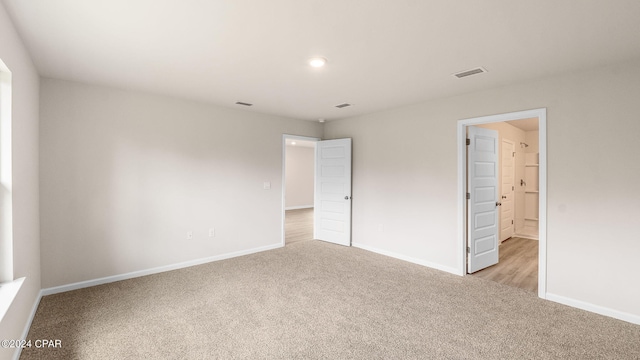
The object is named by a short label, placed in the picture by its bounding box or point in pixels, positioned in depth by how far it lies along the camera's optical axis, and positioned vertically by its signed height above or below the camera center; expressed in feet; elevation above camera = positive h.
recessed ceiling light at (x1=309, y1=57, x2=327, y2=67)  8.79 +3.70
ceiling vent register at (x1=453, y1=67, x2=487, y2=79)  9.56 +3.69
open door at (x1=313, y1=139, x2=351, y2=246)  17.56 -0.90
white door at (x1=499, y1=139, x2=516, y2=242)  18.29 -0.83
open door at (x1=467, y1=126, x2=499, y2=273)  12.82 -0.99
